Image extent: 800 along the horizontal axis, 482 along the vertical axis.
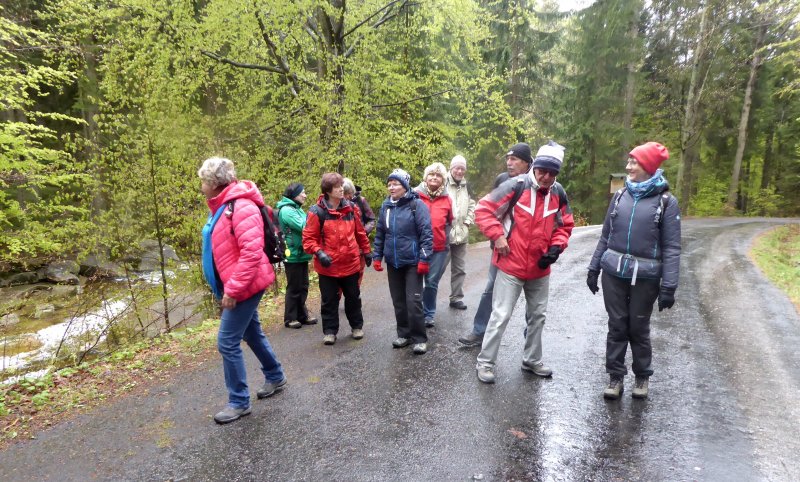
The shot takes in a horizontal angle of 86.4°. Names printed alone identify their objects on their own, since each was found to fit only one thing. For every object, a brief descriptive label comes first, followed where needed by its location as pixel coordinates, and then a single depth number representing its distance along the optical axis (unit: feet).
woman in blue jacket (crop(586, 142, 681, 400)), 11.83
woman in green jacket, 19.39
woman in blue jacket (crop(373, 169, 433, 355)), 16.14
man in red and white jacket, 13.26
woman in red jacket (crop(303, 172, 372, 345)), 16.12
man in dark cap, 15.20
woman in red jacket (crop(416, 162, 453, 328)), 18.40
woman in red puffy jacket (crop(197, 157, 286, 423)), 11.21
